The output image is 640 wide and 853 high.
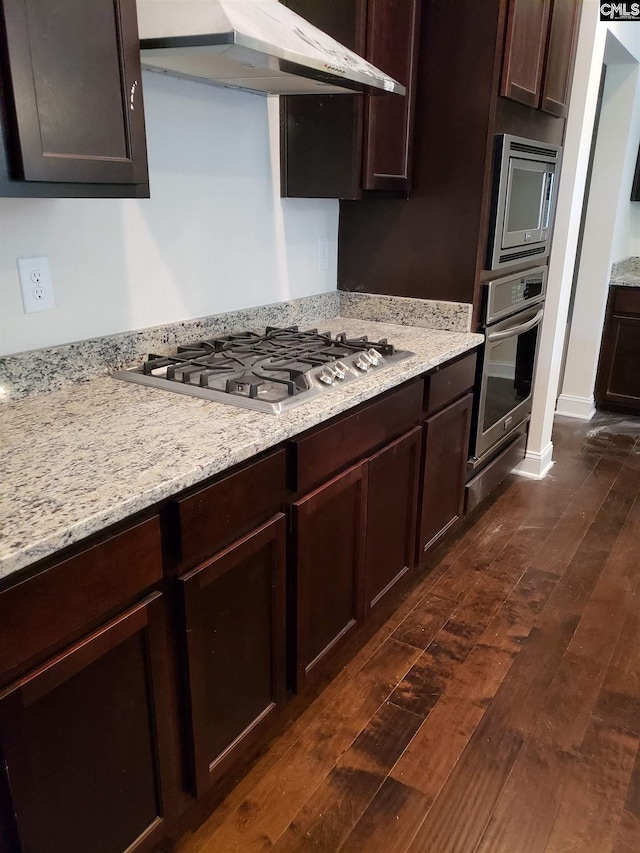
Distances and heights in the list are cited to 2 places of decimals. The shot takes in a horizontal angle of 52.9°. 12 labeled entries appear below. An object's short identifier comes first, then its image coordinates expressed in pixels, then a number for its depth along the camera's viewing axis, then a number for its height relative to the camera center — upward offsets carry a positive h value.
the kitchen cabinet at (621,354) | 4.03 -0.90
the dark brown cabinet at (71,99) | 1.11 +0.18
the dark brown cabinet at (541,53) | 2.17 +0.54
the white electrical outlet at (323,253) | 2.54 -0.19
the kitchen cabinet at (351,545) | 1.62 -0.92
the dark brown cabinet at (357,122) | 2.02 +0.26
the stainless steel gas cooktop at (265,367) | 1.57 -0.42
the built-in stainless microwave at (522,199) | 2.29 +0.02
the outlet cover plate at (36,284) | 1.52 -0.19
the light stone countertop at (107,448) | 0.98 -0.45
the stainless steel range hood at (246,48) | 1.30 +0.33
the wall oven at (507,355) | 2.49 -0.60
